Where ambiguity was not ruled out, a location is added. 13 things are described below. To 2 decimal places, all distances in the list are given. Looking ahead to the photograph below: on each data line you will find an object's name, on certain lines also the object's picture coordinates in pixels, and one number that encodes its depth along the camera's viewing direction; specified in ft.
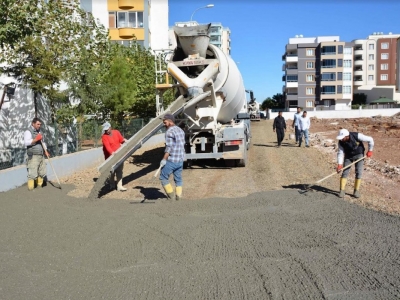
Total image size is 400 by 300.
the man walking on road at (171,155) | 28.14
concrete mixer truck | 40.27
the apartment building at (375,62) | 307.99
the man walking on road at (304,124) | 61.65
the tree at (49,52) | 46.11
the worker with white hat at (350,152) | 28.93
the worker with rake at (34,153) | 32.89
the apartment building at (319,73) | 266.36
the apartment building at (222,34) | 335.32
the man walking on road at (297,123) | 62.58
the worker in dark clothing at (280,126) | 64.03
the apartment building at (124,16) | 126.72
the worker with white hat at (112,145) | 33.73
